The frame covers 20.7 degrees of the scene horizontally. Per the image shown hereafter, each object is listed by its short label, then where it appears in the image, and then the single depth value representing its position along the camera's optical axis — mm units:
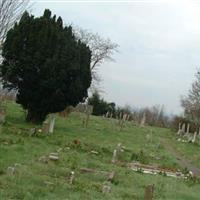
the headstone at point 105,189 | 12539
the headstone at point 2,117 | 24959
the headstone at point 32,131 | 22842
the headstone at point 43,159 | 16000
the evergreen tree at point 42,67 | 29391
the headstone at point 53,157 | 16625
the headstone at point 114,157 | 20428
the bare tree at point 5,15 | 26847
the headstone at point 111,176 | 14938
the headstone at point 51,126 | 26297
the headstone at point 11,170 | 12535
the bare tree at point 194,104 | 51312
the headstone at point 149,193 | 11016
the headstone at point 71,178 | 13059
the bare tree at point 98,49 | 59156
